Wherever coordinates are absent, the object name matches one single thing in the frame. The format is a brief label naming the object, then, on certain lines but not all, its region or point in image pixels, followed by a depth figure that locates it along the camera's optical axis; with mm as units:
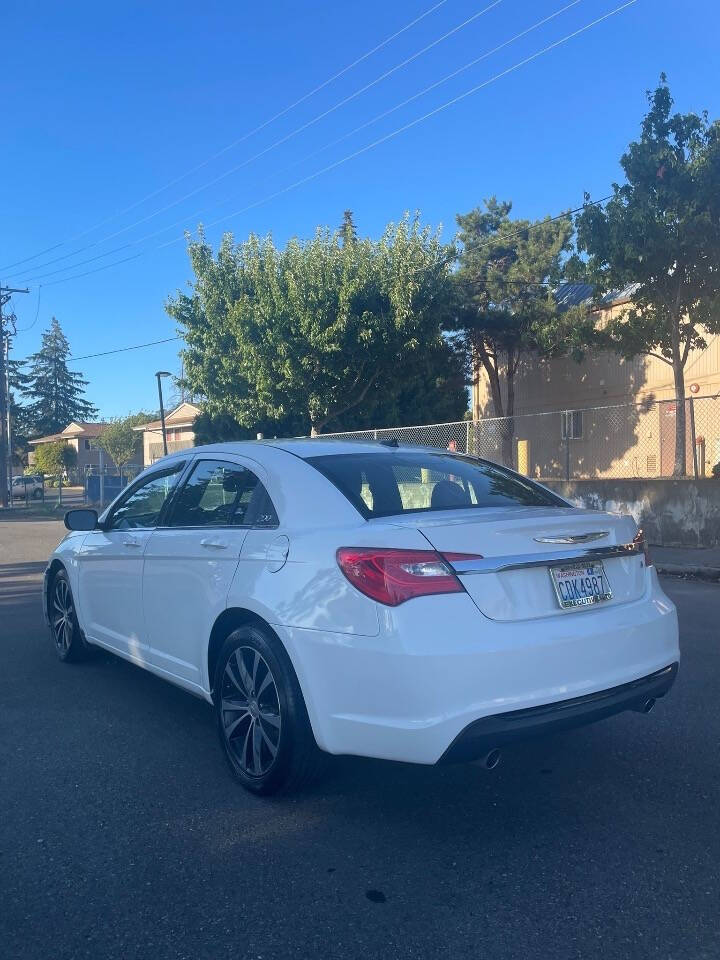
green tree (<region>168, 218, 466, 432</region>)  21953
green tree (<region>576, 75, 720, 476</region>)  15406
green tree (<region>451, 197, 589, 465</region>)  25578
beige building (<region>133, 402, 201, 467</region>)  55100
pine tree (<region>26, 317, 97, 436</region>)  83312
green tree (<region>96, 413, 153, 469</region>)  68125
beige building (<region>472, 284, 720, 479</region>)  13914
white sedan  3109
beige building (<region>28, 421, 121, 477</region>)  74262
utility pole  36844
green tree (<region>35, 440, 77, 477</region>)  68688
